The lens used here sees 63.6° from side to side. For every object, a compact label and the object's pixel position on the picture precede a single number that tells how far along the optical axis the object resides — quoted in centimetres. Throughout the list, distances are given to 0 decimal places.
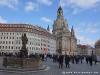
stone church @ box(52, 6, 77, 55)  6845
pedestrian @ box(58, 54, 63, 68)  1177
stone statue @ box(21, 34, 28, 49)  1114
